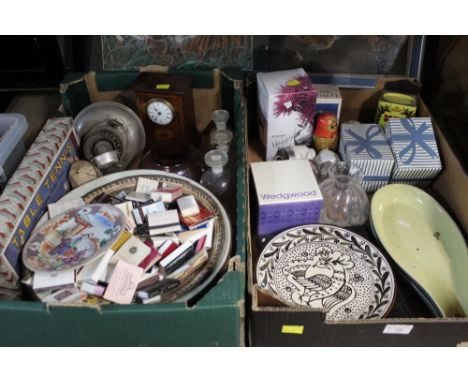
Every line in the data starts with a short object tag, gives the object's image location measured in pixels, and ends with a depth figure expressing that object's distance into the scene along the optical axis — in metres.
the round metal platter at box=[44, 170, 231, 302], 0.77
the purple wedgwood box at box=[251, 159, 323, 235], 0.96
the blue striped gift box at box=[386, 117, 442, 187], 1.07
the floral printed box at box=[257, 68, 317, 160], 1.07
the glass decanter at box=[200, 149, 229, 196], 1.02
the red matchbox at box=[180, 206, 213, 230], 0.88
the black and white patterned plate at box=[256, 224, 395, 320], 0.88
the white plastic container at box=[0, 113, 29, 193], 0.95
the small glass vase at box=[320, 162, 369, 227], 1.04
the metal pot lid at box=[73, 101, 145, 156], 1.17
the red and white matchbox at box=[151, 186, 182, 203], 0.94
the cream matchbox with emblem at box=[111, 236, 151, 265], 0.79
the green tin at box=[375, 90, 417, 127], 1.18
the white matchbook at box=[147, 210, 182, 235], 0.86
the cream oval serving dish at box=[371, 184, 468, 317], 0.90
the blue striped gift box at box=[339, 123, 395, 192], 1.08
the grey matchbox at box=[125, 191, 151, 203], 0.94
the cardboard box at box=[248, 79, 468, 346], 0.72
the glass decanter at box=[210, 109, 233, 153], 1.06
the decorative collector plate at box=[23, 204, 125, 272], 0.76
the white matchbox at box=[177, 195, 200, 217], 0.89
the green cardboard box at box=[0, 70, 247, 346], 0.66
